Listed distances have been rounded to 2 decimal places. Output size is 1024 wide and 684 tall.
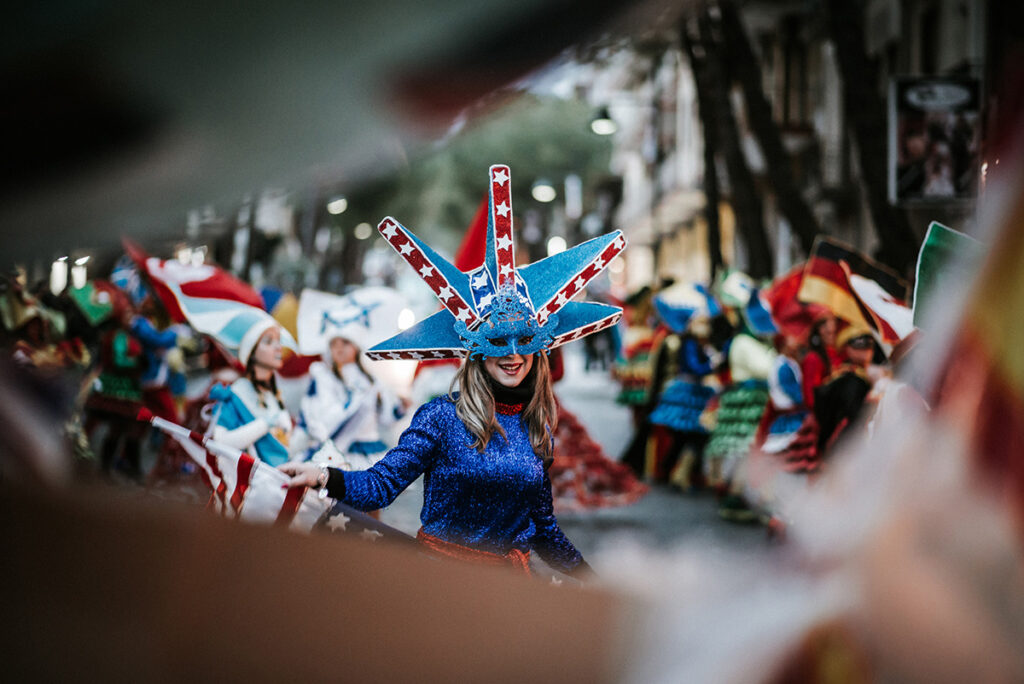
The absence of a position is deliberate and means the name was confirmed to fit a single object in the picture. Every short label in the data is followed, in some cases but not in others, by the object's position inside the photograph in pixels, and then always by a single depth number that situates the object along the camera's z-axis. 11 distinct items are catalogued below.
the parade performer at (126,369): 9.58
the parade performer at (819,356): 9.73
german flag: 6.52
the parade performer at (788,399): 9.82
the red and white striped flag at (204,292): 4.32
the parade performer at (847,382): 8.56
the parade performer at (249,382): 6.62
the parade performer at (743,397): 11.30
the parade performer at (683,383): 12.97
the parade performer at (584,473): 12.04
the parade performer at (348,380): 7.44
